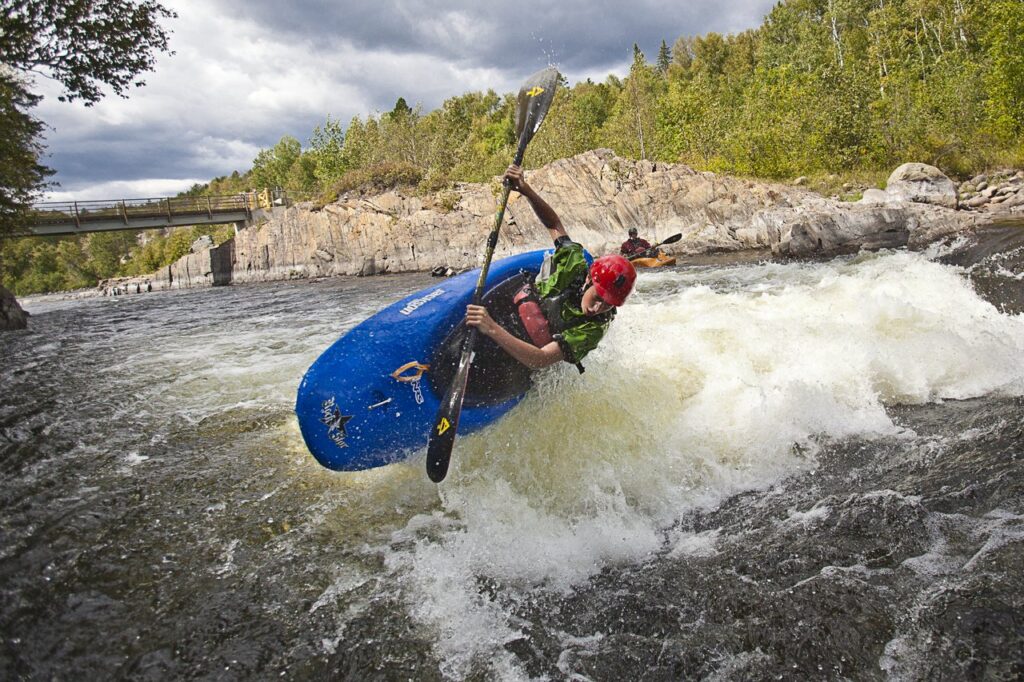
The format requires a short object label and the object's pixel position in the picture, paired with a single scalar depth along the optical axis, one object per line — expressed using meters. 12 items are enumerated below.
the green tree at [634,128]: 39.43
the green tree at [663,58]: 82.81
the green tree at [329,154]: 48.53
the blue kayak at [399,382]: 3.62
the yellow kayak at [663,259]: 14.06
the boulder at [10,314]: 13.28
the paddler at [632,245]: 13.42
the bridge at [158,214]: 29.94
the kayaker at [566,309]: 3.40
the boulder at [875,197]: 20.22
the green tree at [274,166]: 60.72
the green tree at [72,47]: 10.86
